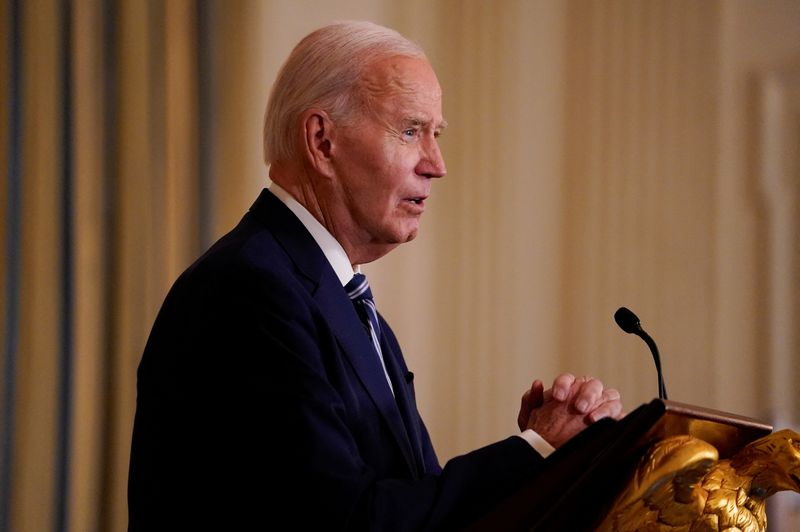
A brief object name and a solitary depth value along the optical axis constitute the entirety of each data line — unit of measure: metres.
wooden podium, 6.45
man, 6.54
